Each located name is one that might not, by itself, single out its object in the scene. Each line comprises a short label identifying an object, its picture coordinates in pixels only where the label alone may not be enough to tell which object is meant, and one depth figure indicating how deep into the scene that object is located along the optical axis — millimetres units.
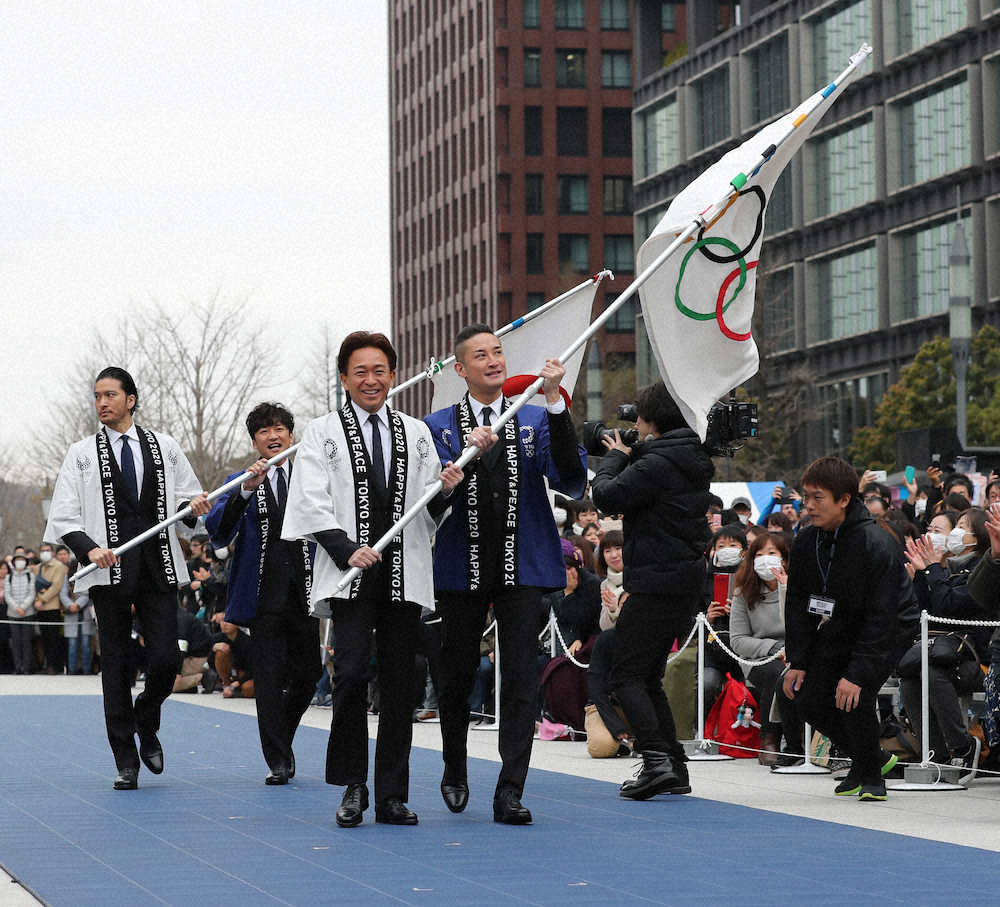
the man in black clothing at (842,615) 9992
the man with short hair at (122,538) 11039
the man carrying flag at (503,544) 9180
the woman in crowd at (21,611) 30734
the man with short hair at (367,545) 9047
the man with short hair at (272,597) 11414
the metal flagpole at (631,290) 8820
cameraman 10297
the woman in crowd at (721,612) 13742
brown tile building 104625
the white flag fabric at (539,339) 11805
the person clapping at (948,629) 11328
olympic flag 10609
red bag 13500
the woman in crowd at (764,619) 12812
